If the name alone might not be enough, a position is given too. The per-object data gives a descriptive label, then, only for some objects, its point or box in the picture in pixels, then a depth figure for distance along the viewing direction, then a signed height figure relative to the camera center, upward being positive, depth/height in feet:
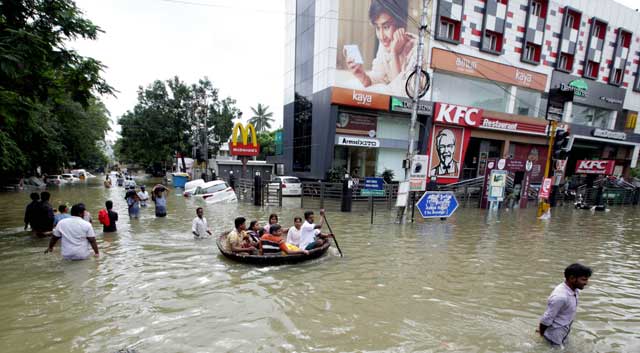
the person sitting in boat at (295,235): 24.86 -8.36
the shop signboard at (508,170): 53.06 -3.87
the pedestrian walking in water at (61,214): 25.94 -7.85
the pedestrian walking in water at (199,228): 30.07 -9.77
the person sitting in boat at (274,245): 22.86 -8.54
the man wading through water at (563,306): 11.05 -6.18
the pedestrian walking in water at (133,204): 37.70 -9.56
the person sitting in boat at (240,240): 22.80 -8.45
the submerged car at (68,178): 123.84 -21.30
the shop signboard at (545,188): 50.08 -6.45
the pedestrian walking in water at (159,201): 38.55 -9.47
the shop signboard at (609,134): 92.31 +6.95
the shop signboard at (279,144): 93.11 -1.47
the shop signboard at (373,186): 50.14 -7.44
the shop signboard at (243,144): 69.72 -1.43
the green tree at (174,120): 108.99 +5.91
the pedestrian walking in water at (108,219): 30.53 -9.49
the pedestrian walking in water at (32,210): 27.12 -7.97
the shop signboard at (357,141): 65.10 +0.45
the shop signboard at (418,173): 39.55 -3.82
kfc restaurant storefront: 73.46 +2.59
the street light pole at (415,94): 37.37 +7.16
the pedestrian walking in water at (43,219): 26.94 -8.75
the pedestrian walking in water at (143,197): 46.64 -10.65
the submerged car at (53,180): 102.73 -18.79
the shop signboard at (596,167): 73.72 -3.27
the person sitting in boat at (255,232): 24.68 -8.56
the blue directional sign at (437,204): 41.27 -8.42
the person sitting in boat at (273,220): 25.14 -7.14
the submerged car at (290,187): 64.02 -10.60
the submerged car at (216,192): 58.70 -11.80
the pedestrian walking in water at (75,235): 20.62 -7.71
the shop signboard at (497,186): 53.16 -6.86
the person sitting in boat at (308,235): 24.56 -8.16
